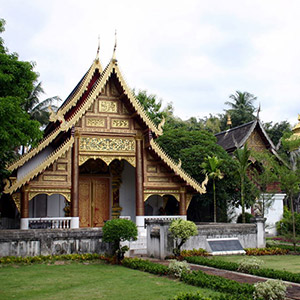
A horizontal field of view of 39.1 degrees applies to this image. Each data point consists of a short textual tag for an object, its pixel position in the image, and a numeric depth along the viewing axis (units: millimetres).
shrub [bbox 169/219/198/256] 12844
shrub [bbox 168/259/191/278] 9755
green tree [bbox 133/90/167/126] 35406
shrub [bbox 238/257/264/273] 10539
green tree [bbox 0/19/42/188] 9633
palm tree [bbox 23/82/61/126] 35375
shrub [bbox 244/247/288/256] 15242
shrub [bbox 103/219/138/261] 12438
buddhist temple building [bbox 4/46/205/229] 16891
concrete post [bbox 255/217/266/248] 16531
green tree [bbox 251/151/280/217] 17438
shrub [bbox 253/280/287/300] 7090
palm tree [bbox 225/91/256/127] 47344
